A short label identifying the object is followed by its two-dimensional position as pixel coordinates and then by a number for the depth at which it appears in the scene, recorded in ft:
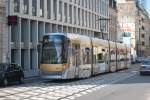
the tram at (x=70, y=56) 83.49
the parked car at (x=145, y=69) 118.95
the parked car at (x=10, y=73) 76.10
